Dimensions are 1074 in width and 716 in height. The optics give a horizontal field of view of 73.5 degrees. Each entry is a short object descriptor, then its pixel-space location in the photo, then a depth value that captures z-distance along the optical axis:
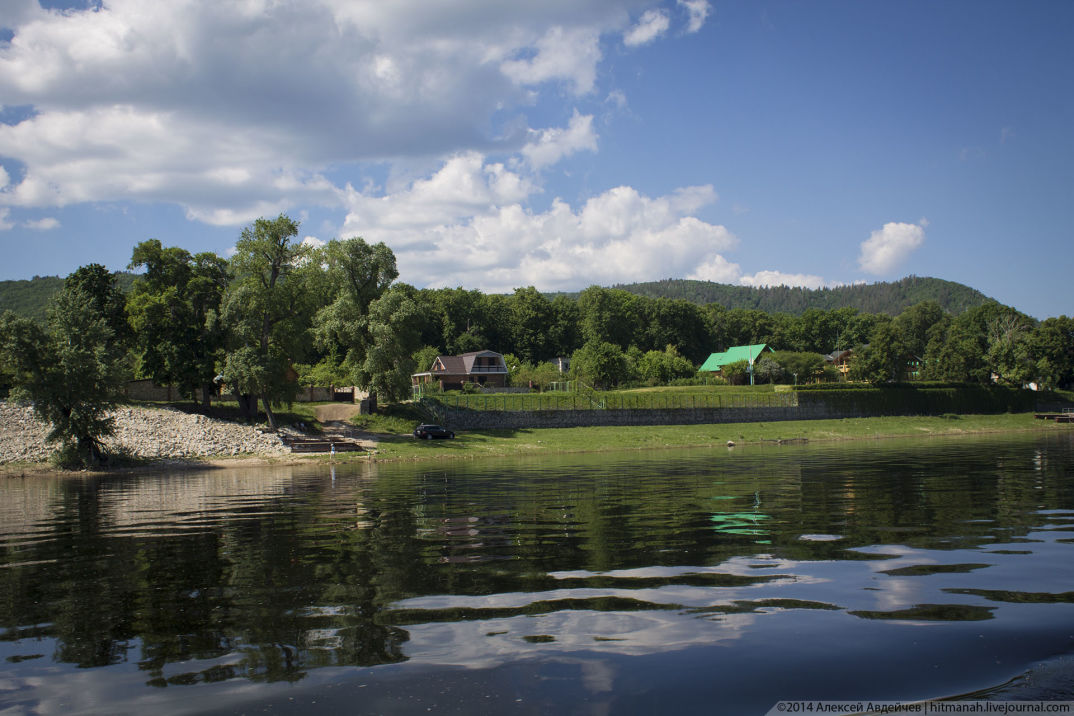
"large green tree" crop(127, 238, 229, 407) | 60.66
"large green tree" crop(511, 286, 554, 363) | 141.88
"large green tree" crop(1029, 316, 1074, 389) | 103.56
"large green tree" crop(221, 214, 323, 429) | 58.38
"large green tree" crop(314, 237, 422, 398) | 64.62
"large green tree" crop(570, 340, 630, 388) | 101.56
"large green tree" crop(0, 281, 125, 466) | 44.06
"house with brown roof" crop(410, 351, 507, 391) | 119.06
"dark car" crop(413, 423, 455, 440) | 61.09
